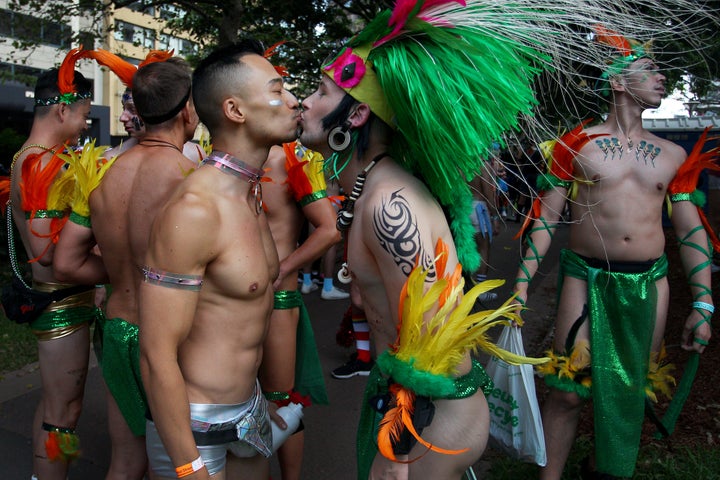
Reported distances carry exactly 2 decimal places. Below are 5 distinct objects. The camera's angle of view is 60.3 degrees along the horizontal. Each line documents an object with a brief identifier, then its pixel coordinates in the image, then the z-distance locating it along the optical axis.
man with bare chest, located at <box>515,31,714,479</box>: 3.12
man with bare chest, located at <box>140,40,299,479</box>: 1.80
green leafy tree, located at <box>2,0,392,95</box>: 9.60
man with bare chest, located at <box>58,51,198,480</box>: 2.43
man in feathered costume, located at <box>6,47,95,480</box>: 2.99
